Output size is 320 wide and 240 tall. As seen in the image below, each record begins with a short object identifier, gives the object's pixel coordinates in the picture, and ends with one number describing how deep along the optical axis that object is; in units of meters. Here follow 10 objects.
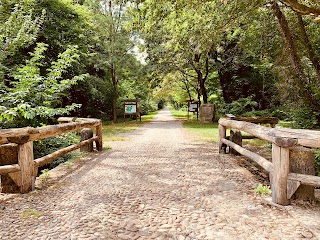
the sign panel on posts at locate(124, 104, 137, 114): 18.98
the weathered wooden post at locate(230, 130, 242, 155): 6.78
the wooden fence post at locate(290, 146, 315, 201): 3.41
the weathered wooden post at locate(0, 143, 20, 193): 3.98
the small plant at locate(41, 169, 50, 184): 4.70
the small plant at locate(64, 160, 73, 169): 5.82
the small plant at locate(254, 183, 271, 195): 3.94
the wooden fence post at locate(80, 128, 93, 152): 7.26
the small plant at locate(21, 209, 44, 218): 3.20
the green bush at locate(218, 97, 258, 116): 18.64
